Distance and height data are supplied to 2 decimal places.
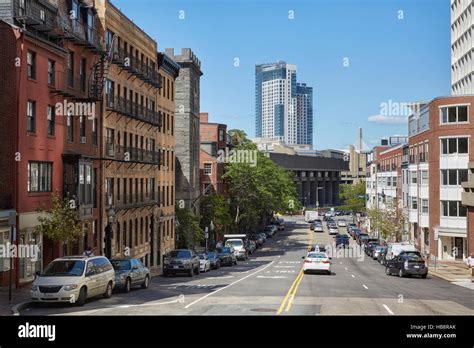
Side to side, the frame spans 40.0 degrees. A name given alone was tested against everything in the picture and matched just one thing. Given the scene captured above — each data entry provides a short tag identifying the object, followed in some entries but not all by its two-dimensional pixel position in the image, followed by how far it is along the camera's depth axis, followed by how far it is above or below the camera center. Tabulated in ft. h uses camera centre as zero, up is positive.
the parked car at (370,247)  229.17 -17.24
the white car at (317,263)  140.26 -13.85
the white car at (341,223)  423.64 -15.66
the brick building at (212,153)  291.58 +21.32
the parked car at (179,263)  137.08 -13.47
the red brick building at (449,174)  194.70 +7.75
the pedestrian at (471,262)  134.84 -13.08
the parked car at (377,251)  206.88 -16.81
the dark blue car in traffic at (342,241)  271.22 -17.60
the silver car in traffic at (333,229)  350.84 -16.37
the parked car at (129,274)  92.89 -11.03
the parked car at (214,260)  164.45 -15.50
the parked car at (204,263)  152.35 -15.24
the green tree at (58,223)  100.89 -3.74
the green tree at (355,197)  469.98 +1.46
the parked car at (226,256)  182.88 -16.14
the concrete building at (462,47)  305.73 +75.99
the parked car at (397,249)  169.35 -13.01
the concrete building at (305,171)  592.19 +26.80
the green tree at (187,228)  222.48 -9.91
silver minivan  71.61 -9.38
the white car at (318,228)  374.22 -16.67
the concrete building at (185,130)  244.22 +26.28
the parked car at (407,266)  142.13 -14.77
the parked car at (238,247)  212.43 -15.81
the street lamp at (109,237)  140.54 -8.45
